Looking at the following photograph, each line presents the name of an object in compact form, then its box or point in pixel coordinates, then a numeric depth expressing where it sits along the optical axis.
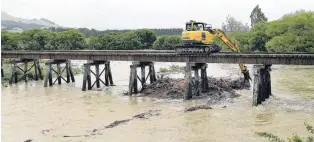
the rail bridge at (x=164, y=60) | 24.75
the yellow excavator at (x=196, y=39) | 28.42
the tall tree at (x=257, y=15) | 101.79
